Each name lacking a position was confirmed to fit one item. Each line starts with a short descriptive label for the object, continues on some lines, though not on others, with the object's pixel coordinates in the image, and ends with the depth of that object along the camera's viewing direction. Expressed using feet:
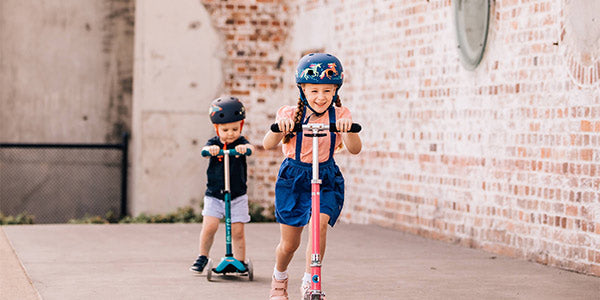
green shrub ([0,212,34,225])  39.55
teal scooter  23.81
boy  24.25
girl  19.21
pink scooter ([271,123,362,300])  18.34
